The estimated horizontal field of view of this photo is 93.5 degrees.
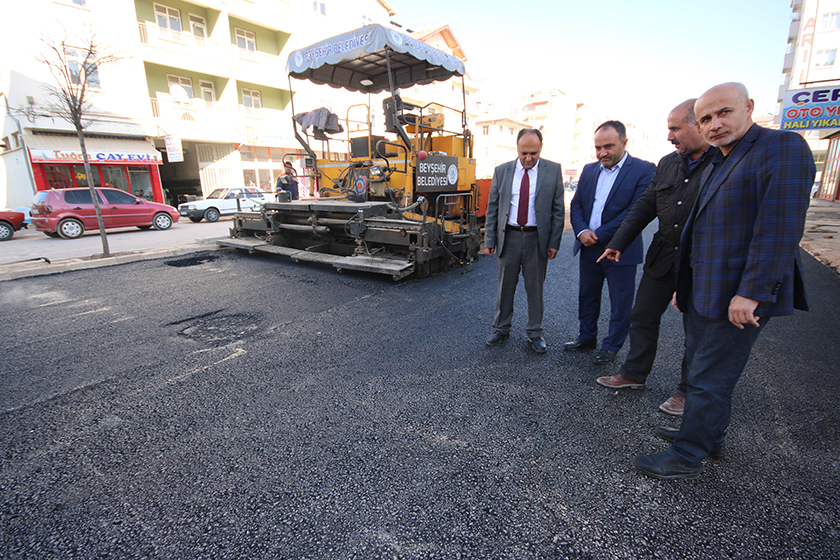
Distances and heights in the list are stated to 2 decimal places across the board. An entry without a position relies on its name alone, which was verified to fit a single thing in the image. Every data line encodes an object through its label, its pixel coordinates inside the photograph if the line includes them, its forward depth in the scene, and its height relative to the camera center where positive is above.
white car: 17.47 -0.33
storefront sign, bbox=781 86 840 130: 14.52 +2.31
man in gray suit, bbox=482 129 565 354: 3.62 -0.37
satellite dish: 20.20 +5.23
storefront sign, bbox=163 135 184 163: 18.77 +2.23
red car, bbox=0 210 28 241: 12.40 -0.57
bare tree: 7.75 +1.93
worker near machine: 9.71 +0.31
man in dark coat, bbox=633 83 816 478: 1.73 -0.35
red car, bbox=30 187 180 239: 12.16 -0.32
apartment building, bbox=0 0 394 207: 15.55 +4.92
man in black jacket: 2.54 -0.36
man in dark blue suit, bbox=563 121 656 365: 3.26 -0.35
